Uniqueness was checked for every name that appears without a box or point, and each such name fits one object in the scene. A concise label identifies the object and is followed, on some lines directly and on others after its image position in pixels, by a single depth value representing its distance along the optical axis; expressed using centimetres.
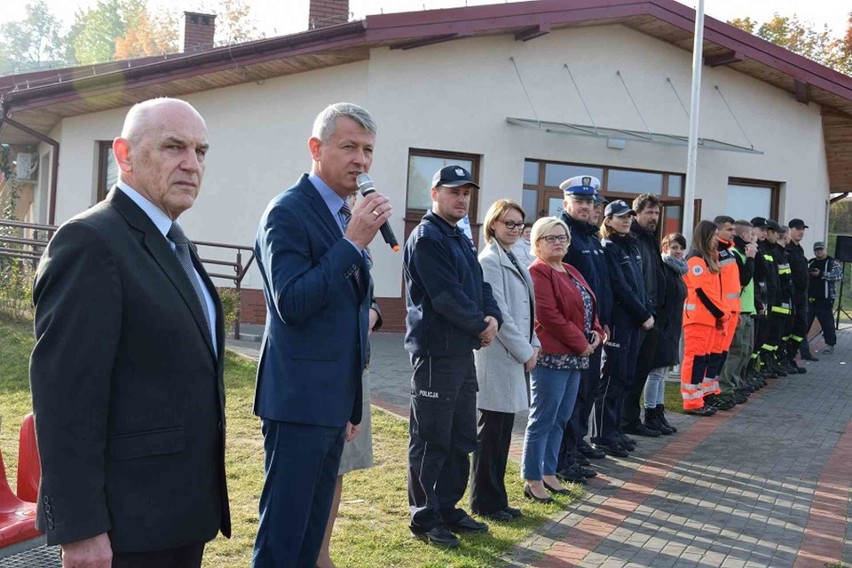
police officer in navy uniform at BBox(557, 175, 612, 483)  734
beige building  1583
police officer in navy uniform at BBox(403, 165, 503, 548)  531
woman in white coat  598
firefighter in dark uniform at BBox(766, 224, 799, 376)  1391
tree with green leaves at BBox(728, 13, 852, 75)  4969
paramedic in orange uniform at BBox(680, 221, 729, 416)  1029
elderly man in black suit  231
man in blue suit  324
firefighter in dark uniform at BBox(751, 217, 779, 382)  1282
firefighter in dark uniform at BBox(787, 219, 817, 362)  1514
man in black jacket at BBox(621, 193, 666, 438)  909
